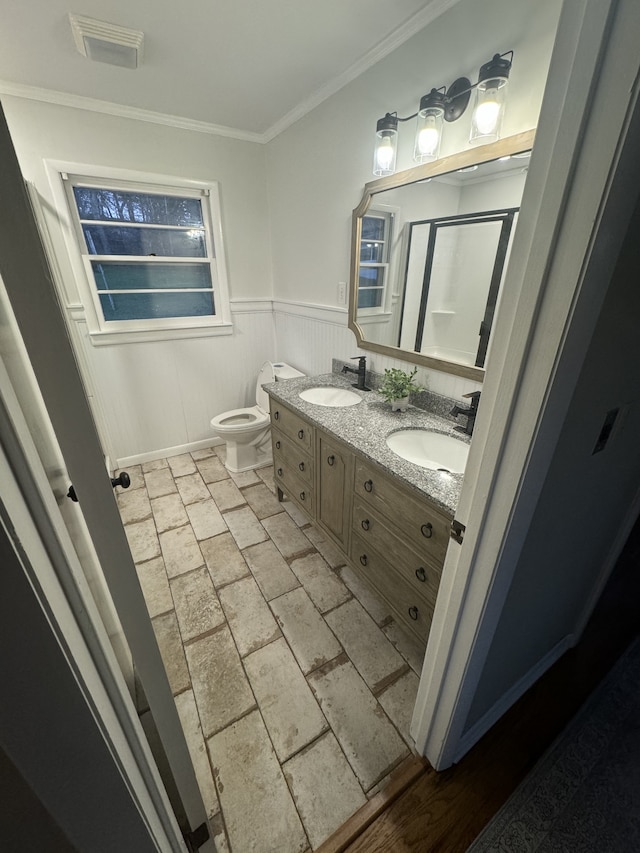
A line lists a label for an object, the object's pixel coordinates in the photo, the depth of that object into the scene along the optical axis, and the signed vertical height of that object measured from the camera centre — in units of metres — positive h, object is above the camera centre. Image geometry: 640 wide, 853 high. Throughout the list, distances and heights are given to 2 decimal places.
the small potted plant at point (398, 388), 1.69 -0.51
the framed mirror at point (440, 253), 1.31 +0.12
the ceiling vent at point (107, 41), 1.40 +0.97
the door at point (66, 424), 0.39 -0.20
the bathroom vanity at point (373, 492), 1.18 -0.84
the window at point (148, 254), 2.32 +0.17
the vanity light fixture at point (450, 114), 1.18 +0.62
